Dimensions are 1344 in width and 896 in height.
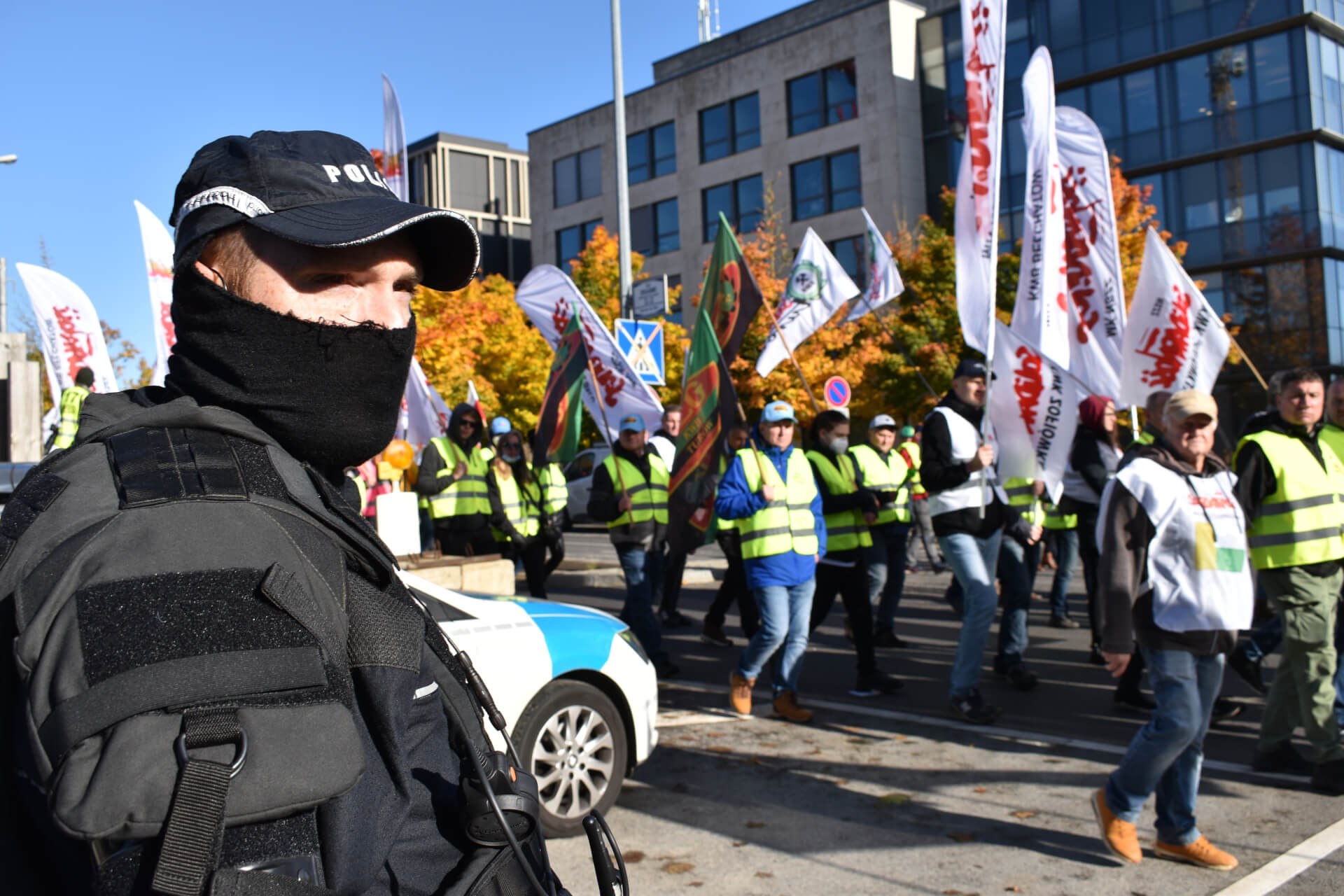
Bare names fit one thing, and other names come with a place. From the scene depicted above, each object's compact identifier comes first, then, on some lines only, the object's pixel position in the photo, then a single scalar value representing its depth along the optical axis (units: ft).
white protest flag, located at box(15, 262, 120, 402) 45.98
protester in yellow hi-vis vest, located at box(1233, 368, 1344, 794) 17.30
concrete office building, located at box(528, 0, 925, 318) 118.83
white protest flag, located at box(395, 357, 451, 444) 42.73
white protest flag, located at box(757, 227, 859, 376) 41.73
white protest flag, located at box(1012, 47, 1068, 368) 25.62
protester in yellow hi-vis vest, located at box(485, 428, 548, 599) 32.60
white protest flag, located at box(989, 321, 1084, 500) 25.72
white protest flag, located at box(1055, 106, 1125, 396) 28.81
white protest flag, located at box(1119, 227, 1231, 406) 28.45
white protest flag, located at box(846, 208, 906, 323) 48.65
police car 16.17
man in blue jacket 23.11
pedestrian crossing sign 45.52
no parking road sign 47.19
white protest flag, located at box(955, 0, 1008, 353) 24.70
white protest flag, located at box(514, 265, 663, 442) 37.68
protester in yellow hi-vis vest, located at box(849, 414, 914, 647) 31.17
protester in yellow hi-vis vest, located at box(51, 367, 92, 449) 37.63
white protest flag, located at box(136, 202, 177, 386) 35.47
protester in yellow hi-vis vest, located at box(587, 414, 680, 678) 29.35
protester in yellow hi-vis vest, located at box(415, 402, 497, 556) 33.14
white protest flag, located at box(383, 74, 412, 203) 38.04
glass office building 99.66
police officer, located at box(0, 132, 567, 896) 3.10
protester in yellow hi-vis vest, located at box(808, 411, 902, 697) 25.62
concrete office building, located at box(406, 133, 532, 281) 187.93
